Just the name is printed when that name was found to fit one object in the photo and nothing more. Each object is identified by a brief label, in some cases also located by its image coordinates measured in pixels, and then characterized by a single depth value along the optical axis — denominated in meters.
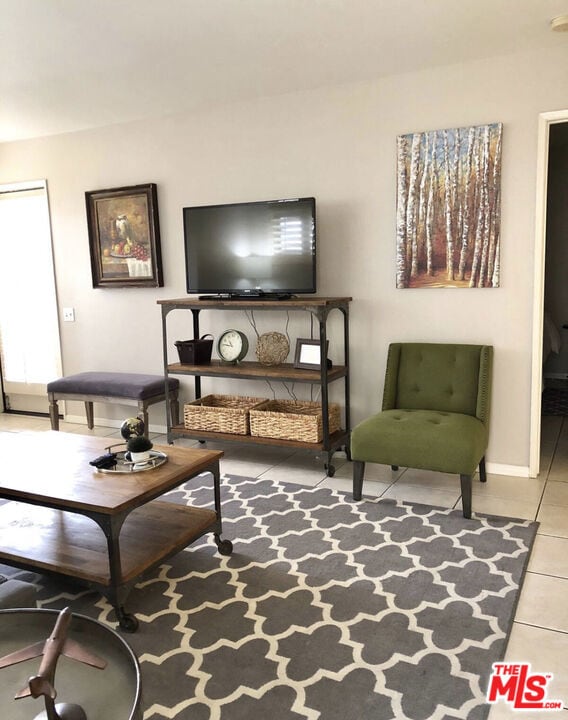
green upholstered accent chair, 3.14
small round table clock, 4.27
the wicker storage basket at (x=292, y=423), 3.79
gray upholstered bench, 4.45
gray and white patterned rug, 1.84
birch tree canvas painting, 3.56
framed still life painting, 4.72
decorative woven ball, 4.18
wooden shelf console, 3.71
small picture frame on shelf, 3.91
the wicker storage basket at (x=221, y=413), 4.03
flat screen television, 3.92
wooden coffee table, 2.23
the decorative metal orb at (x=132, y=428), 2.73
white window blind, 5.34
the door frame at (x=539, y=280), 3.40
